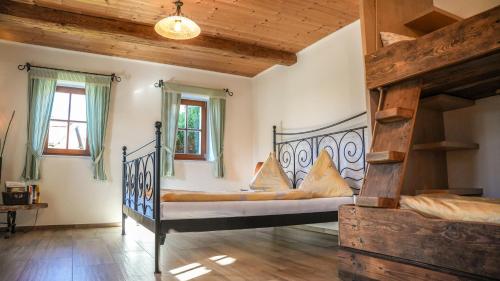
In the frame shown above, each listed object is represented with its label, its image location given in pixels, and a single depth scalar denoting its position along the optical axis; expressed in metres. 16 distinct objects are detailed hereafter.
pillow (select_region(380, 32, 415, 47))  1.84
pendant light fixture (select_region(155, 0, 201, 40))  2.75
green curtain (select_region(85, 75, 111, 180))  4.32
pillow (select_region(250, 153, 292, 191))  3.83
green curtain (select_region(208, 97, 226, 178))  5.05
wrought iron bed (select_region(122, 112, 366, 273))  2.36
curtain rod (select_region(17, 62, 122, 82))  4.08
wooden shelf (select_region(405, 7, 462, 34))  2.11
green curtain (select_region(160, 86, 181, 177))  4.70
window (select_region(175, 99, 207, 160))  4.99
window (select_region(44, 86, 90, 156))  4.29
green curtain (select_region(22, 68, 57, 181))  3.99
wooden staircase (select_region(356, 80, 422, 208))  1.57
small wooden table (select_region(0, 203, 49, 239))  3.50
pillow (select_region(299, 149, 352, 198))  3.19
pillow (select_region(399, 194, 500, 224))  1.25
